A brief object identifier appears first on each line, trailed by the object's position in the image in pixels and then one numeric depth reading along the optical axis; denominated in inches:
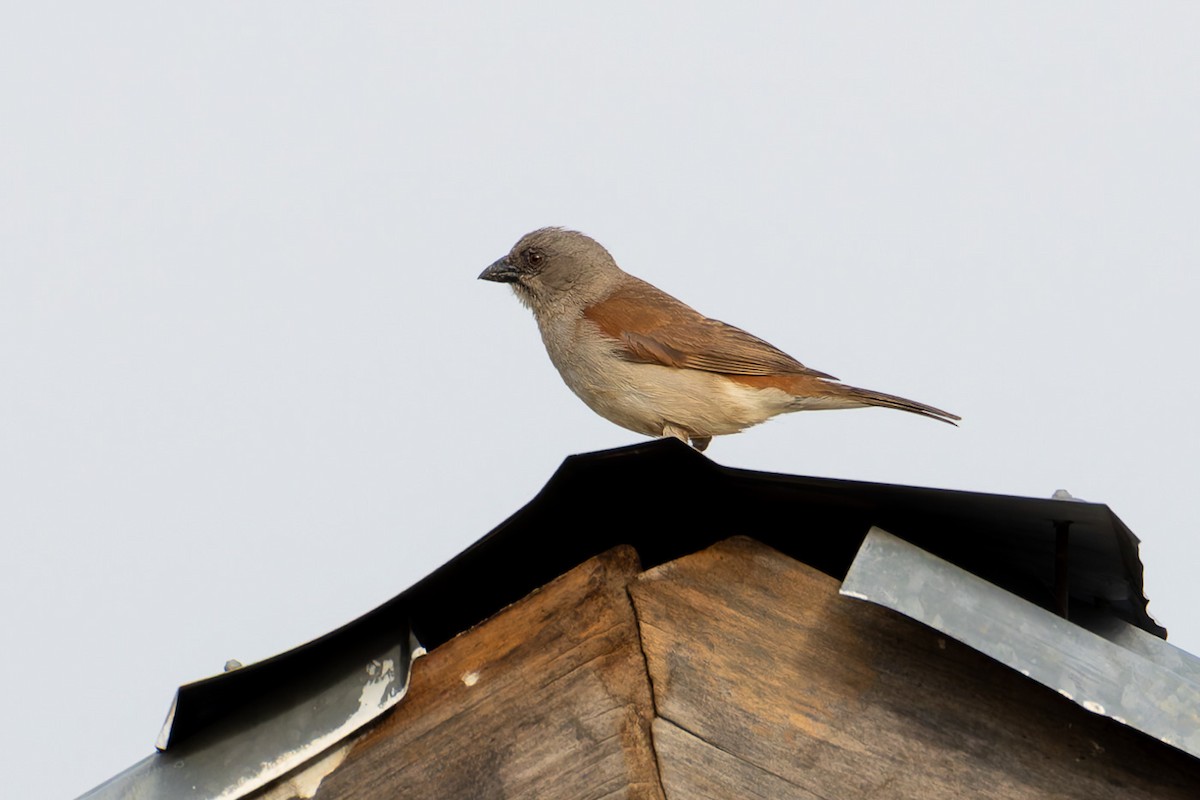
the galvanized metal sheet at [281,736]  270.4
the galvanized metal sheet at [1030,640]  240.7
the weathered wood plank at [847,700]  260.8
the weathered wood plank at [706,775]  266.4
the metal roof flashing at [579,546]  264.1
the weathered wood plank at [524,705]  273.4
